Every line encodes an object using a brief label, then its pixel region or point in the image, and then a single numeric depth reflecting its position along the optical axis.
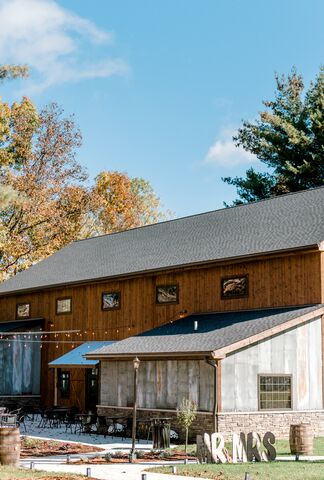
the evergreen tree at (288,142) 52.81
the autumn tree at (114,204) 62.00
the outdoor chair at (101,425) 26.41
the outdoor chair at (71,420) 28.45
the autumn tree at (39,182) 52.50
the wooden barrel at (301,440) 19.47
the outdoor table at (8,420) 25.95
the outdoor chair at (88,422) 27.00
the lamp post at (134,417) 19.66
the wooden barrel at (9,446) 17.50
